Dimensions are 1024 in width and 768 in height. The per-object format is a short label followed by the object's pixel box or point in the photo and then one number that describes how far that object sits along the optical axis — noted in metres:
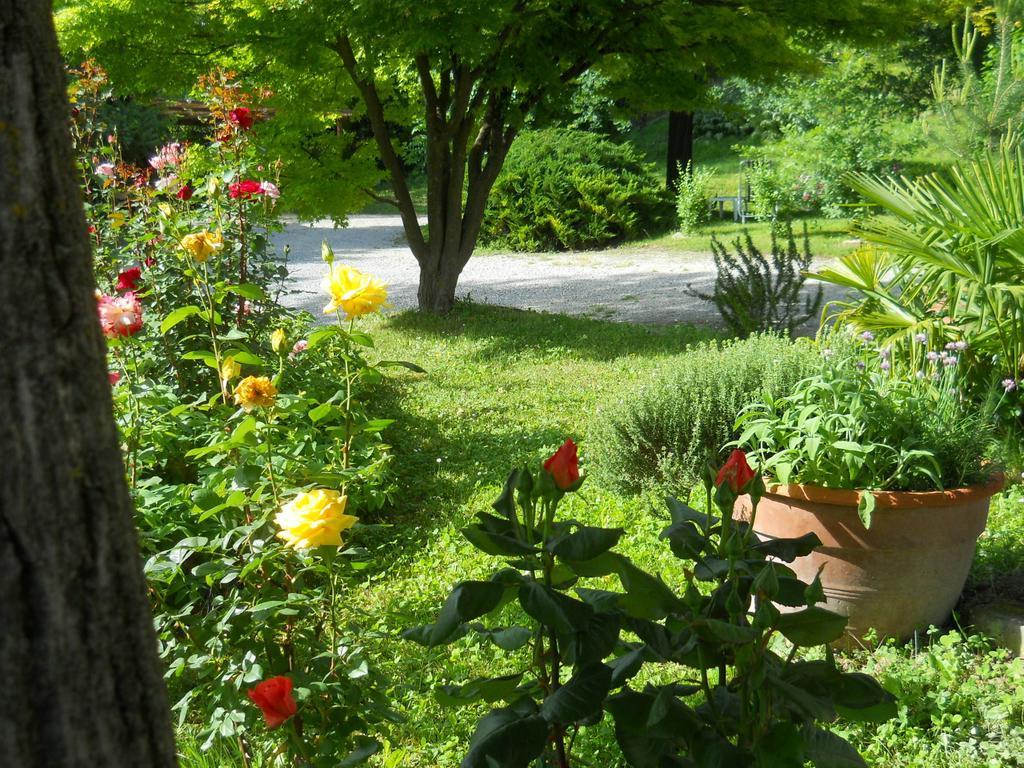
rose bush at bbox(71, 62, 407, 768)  1.94
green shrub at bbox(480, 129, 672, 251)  16.45
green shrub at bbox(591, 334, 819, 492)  4.25
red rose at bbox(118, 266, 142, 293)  3.47
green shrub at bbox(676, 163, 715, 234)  16.66
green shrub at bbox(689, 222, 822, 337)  7.49
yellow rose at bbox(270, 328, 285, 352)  2.11
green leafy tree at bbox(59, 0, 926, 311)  7.73
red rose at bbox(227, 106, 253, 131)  4.74
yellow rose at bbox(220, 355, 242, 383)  2.12
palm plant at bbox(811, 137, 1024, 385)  4.21
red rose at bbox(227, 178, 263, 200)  4.57
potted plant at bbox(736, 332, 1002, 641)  2.86
